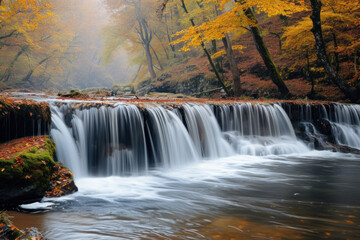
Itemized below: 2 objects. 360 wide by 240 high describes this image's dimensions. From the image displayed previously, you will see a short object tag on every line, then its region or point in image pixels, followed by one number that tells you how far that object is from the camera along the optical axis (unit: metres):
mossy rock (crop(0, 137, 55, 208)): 3.52
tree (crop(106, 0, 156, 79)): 24.75
